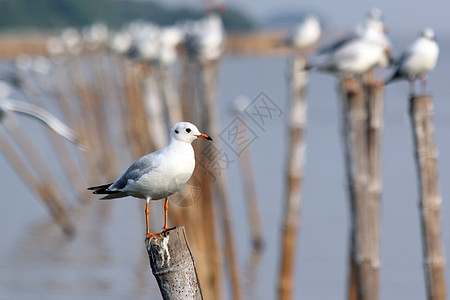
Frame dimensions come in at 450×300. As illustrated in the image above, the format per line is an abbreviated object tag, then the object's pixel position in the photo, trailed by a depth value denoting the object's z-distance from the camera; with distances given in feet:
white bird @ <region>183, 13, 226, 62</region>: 89.76
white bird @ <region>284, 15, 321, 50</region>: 97.35
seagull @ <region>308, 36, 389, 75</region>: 59.77
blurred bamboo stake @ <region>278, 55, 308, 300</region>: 71.87
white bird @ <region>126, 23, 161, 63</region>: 104.53
